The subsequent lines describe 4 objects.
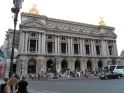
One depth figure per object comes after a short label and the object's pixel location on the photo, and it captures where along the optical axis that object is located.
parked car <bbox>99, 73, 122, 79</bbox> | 17.75
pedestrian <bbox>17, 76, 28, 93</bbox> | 4.42
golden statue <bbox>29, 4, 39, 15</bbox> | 28.67
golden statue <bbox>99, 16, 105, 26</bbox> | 35.94
